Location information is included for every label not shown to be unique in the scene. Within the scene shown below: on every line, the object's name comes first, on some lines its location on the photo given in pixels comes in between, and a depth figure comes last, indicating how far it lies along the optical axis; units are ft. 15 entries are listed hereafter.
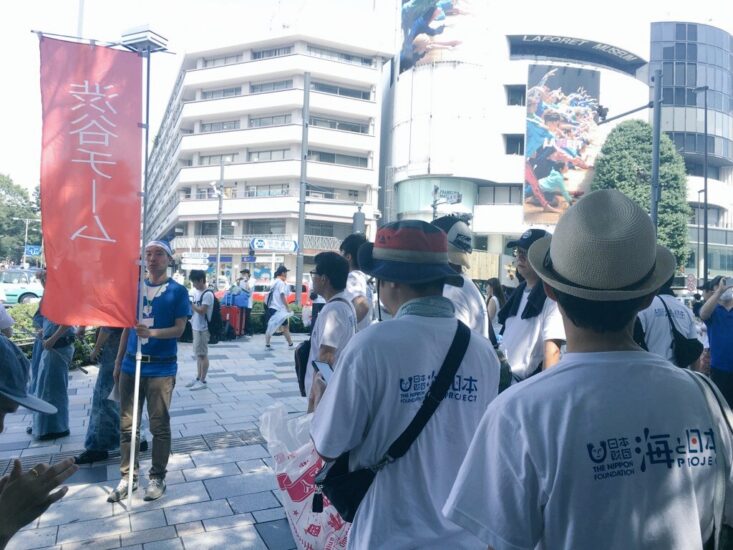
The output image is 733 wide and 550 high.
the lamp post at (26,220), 216.56
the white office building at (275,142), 137.28
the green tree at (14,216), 217.97
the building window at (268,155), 140.67
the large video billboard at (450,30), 131.44
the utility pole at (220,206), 93.90
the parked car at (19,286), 79.82
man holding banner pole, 14.61
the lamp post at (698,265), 130.11
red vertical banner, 13.24
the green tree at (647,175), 123.13
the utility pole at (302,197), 56.29
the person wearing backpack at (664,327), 14.15
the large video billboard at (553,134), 134.51
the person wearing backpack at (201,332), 28.45
